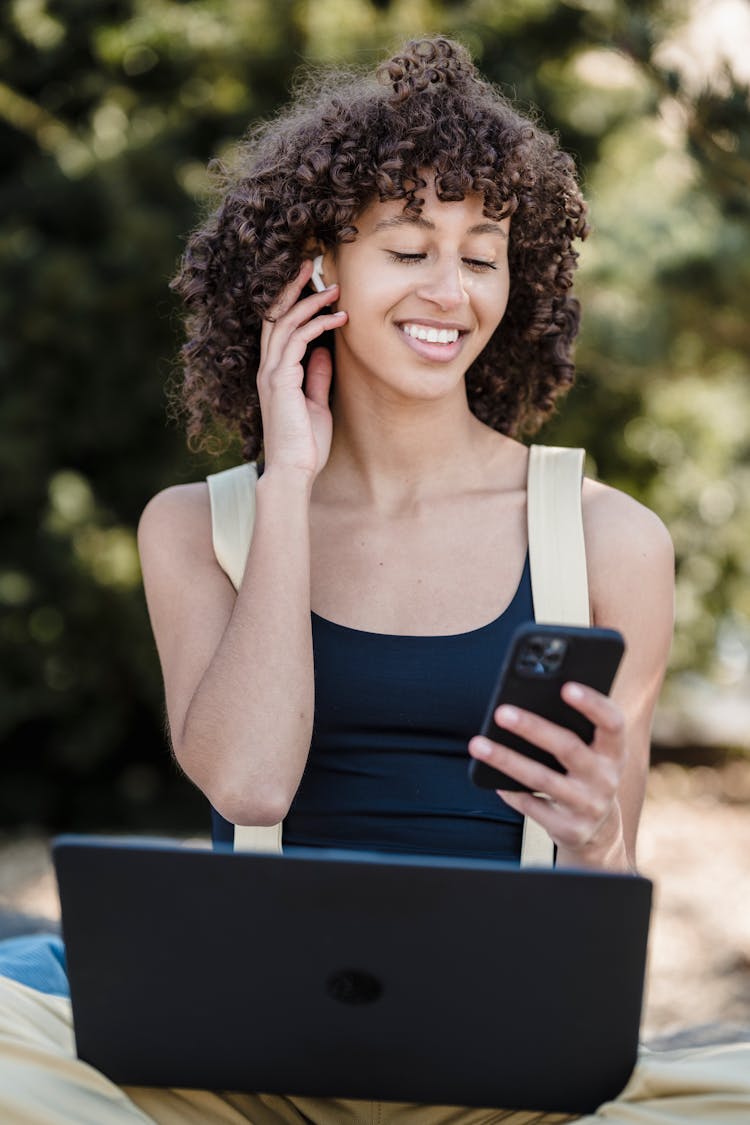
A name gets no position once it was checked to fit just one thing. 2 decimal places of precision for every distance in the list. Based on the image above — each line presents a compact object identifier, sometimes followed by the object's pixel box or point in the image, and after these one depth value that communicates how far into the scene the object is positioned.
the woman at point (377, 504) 2.47
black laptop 2.10
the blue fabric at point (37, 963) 2.49
